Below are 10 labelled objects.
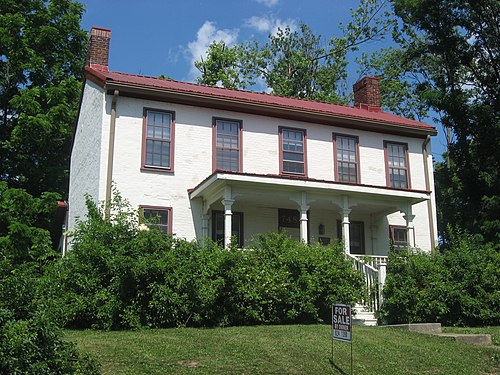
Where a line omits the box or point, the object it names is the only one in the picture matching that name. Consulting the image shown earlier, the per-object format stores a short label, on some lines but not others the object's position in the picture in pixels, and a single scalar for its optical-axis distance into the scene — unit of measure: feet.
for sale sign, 27.91
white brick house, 56.24
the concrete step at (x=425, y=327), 40.50
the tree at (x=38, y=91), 81.76
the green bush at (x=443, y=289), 45.01
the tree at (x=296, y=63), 130.21
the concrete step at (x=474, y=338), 36.96
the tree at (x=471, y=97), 70.95
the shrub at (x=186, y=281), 37.35
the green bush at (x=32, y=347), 20.22
